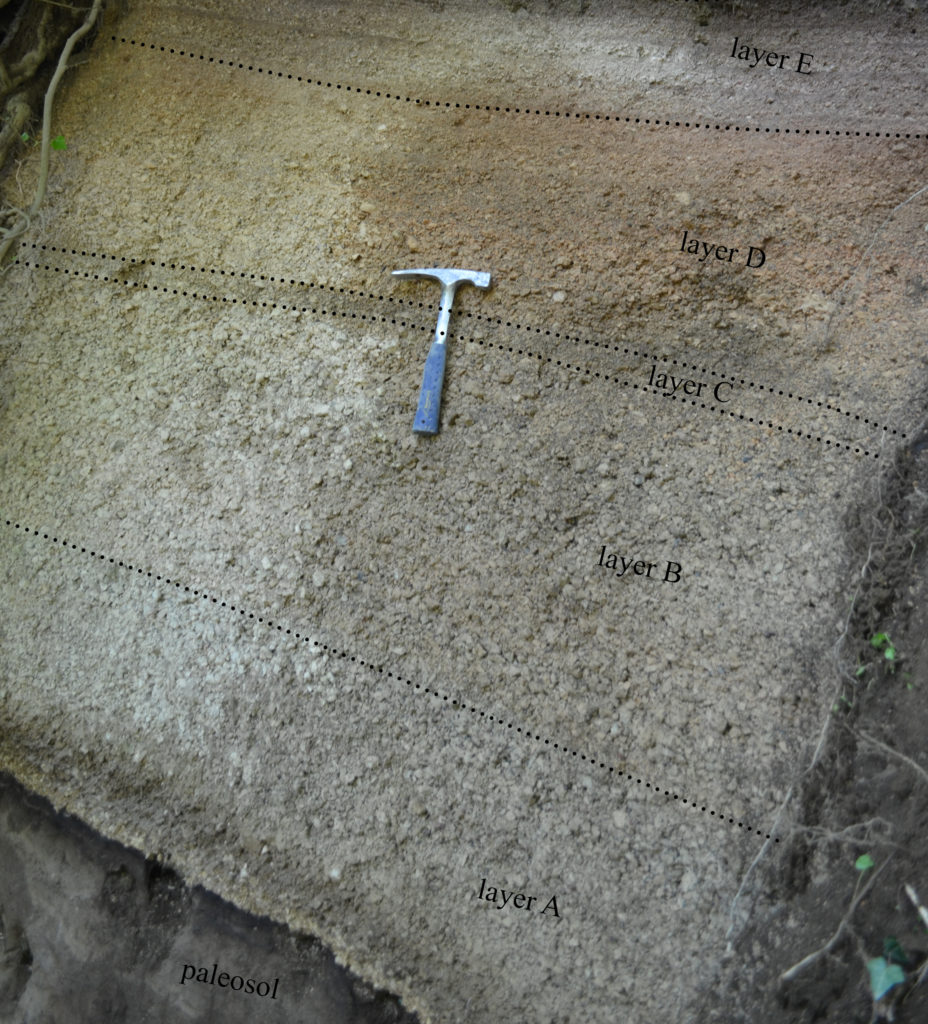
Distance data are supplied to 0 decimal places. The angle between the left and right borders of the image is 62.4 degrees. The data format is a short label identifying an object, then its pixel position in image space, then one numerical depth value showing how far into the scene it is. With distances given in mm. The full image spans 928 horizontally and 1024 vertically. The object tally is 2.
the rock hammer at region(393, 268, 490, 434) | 1521
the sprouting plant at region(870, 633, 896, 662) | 1369
